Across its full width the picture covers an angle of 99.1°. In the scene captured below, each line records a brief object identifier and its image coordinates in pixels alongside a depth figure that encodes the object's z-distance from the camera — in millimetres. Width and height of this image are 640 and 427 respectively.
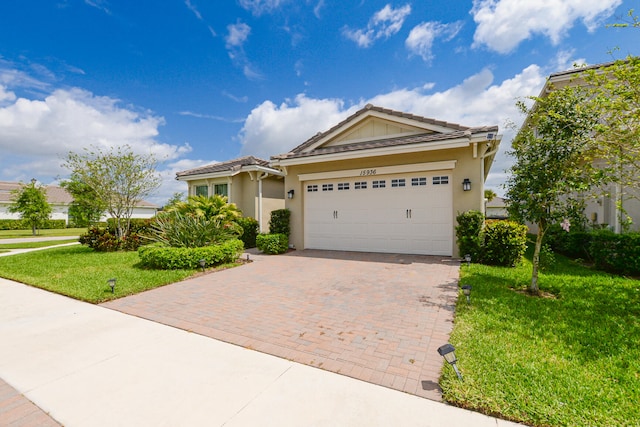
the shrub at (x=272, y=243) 11523
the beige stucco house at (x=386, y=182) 9445
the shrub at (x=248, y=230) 14332
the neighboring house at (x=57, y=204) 34625
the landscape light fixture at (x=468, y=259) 8069
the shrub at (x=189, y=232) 9539
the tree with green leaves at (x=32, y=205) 22984
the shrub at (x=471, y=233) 8672
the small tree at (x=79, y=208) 27422
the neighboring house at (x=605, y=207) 9727
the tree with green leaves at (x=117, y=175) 11773
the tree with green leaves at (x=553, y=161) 5277
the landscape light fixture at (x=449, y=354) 2838
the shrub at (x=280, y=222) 12453
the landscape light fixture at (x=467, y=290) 5051
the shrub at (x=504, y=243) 8078
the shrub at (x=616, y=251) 7121
